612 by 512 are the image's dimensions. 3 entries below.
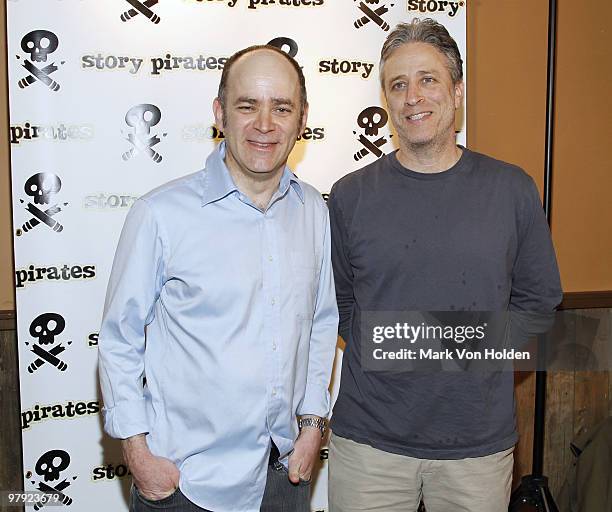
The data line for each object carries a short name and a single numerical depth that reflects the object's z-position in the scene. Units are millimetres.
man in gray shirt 1787
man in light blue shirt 1591
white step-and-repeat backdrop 2318
